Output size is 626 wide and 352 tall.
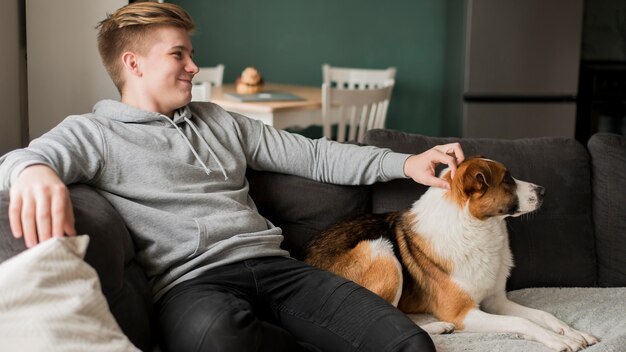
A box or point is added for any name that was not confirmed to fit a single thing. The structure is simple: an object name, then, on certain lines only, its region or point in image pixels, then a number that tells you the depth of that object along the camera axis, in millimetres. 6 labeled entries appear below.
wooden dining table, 3652
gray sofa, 2275
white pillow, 1310
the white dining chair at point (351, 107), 3713
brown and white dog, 2057
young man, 1692
